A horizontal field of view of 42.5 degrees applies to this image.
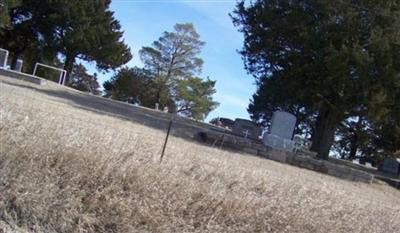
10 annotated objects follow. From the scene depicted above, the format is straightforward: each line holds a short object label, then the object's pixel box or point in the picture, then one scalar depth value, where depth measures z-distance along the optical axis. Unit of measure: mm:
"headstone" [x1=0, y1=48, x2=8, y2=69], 26520
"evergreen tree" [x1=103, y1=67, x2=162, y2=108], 50906
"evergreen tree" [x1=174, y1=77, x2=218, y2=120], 51906
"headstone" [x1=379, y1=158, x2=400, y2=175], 30500
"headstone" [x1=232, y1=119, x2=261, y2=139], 27172
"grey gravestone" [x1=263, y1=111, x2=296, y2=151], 21845
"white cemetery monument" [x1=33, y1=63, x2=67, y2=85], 32031
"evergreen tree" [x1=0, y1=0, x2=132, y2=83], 44000
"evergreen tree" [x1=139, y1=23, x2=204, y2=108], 51625
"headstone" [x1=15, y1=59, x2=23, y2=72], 31647
